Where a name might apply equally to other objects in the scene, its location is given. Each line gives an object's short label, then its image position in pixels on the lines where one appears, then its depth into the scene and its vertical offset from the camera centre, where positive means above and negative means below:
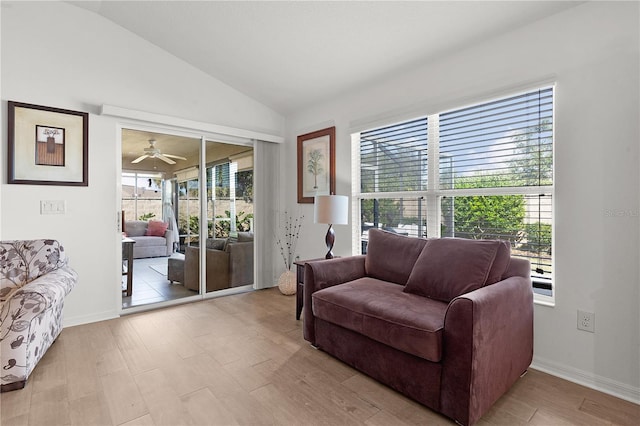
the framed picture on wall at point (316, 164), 3.80 +0.59
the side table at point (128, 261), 3.38 -0.52
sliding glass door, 3.96 -0.05
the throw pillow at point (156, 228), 3.57 -0.17
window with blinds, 2.29 +0.31
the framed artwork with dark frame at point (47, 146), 2.75 +0.59
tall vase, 3.98 -0.87
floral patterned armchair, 1.91 -0.57
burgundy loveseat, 1.59 -0.60
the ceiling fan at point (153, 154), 3.45 +0.63
